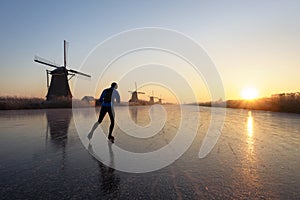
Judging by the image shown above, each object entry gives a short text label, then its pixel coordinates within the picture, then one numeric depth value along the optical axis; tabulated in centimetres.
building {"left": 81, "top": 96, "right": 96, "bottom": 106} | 3101
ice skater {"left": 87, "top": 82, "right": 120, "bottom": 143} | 509
